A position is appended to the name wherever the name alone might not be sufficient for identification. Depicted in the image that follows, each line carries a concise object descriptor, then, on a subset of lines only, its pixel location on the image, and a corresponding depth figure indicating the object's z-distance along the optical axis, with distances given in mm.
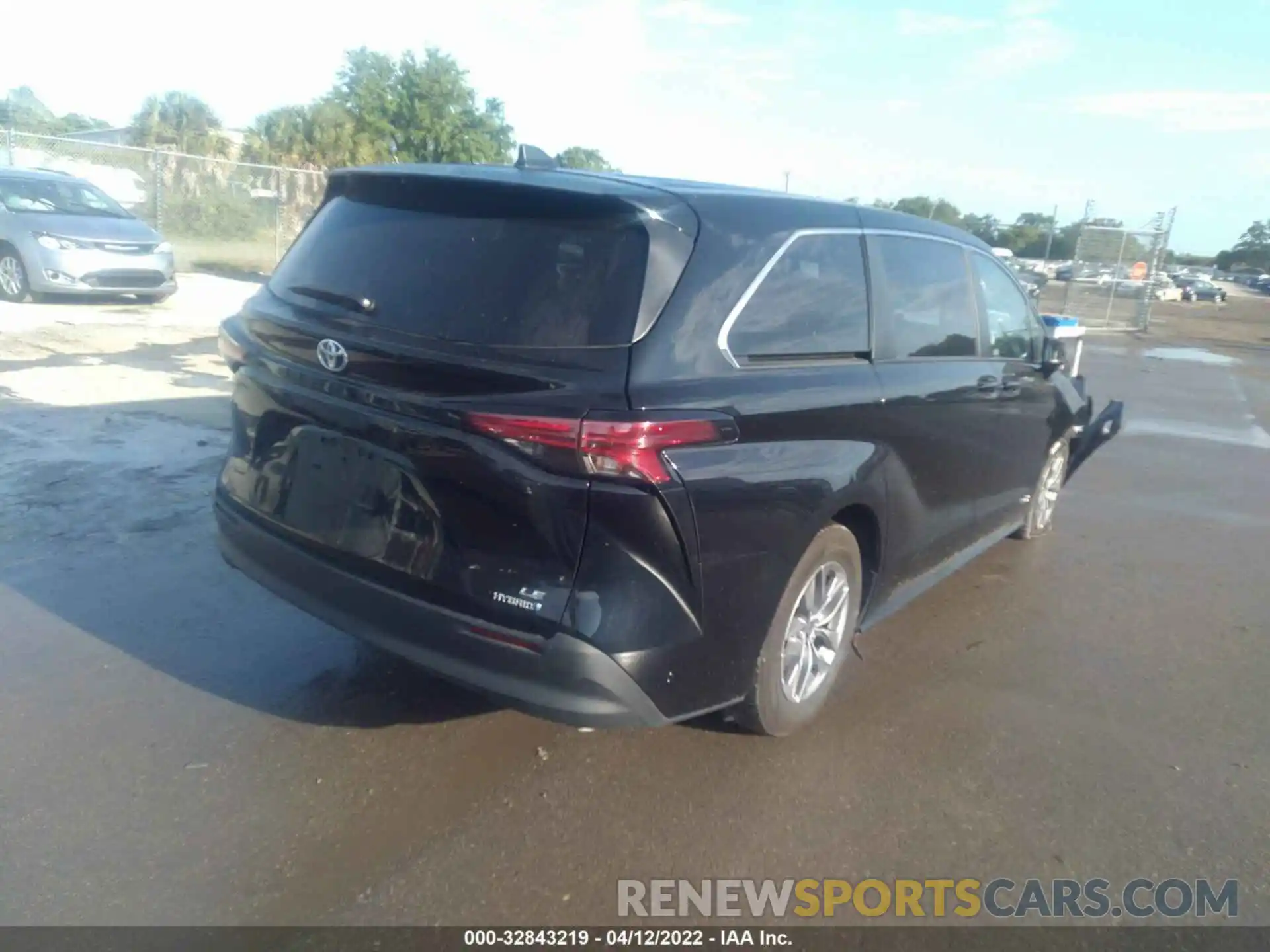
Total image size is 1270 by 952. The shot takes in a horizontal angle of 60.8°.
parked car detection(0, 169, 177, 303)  12570
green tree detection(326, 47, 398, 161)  32625
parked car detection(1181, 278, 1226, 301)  50094
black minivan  3021
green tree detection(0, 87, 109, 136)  50375
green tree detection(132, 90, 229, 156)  31597
